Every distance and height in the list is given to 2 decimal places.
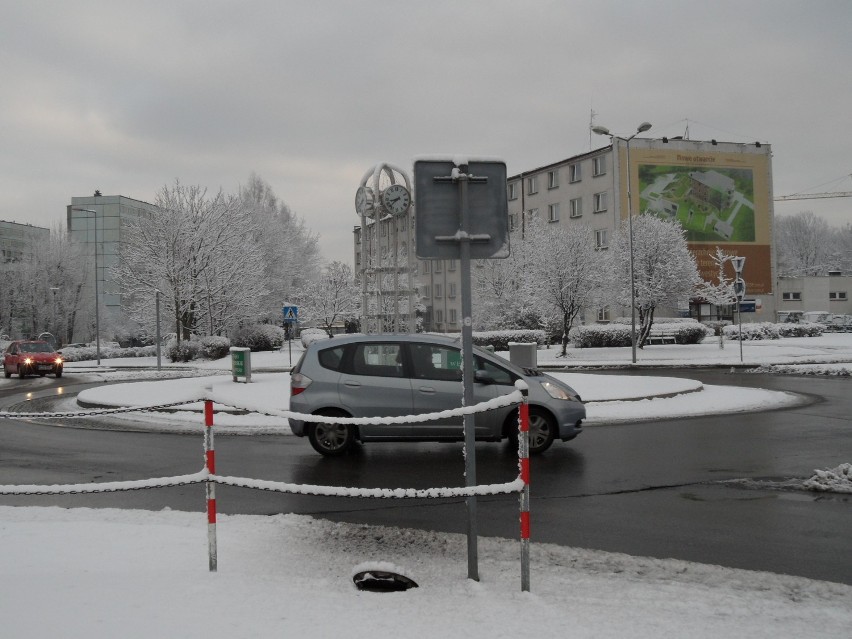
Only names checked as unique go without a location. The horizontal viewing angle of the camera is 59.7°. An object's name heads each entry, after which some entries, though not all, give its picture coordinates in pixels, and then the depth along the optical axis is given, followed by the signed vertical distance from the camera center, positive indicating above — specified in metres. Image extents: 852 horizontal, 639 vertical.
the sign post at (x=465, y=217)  4.91 +0.67
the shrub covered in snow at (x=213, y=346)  38.81 -1.22
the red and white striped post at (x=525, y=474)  4.31 -0.94
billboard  57.62 +9.32
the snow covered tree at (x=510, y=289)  48.75 +1.92
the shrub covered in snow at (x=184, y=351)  38.68 -1.46
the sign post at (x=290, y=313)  30.76 +0.33
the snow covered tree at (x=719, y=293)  47.88 +1.22
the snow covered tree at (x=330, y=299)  63.78 +1.86
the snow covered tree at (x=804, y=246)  105.12 +9.15
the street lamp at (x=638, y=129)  29.19 +7.29
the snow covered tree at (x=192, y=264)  43.72 +3.57
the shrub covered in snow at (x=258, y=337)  46.97 -1.01
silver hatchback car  10.01 -1.00
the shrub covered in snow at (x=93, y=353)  51.34 -1.96
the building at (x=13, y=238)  93.38 +12.05
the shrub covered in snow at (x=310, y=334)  49.59 -0.98
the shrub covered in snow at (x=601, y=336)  40.38 -1.18
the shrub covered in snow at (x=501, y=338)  41.38 -1.20
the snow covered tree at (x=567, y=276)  39.66 +2.13
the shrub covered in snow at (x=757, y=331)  46.53 -1.28
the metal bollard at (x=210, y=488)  4.77 -1.08
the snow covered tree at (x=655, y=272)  38.91 +2.14
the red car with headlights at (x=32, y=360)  33.09 -1.49
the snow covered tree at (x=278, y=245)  58.62 +6.51
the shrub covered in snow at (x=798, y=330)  47.66 -1.27
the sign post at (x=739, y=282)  28.16 +1.11
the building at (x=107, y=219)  112.25 +16.45
